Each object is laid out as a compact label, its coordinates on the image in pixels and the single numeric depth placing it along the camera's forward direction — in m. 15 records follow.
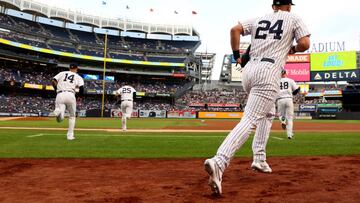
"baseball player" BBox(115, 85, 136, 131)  12.77
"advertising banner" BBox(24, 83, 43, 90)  44.51
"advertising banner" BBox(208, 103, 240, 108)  51.80
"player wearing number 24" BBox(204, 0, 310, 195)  3.33
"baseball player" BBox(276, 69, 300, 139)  9.49
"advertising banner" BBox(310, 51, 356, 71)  47.12
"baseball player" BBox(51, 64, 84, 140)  8.52
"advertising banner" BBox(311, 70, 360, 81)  46.50
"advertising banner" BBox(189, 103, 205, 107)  53.12
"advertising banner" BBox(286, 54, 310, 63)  48.75
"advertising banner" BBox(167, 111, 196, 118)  41.91
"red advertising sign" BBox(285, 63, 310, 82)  48.78
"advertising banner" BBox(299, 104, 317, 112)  45.28
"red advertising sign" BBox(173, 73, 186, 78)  60.31
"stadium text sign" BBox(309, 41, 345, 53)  51.02
